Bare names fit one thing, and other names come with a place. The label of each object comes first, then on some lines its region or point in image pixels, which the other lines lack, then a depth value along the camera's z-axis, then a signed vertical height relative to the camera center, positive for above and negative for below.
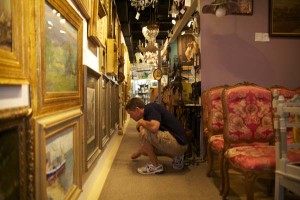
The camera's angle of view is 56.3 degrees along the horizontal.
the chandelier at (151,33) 6.14 +1.32
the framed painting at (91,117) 2.57 -0.26
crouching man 3.62 -0.56
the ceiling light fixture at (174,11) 5.70 +1.65
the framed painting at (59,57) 1.38 +0.21
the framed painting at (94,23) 2.68 +0.67
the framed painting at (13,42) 0.98 +0.19
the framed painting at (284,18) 4.43 +1.17
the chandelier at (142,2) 6.02 +1.95
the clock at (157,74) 8.12 +0.52
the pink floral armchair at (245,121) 2.77 -0.29
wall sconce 3.59 +1.11
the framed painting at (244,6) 4.42 +1.35
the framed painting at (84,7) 2.18 +0.70
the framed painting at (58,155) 1.31 -0.37
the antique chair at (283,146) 1.98 -0.40
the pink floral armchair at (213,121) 3.56 -0.38
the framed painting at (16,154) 0.99 -0.24
